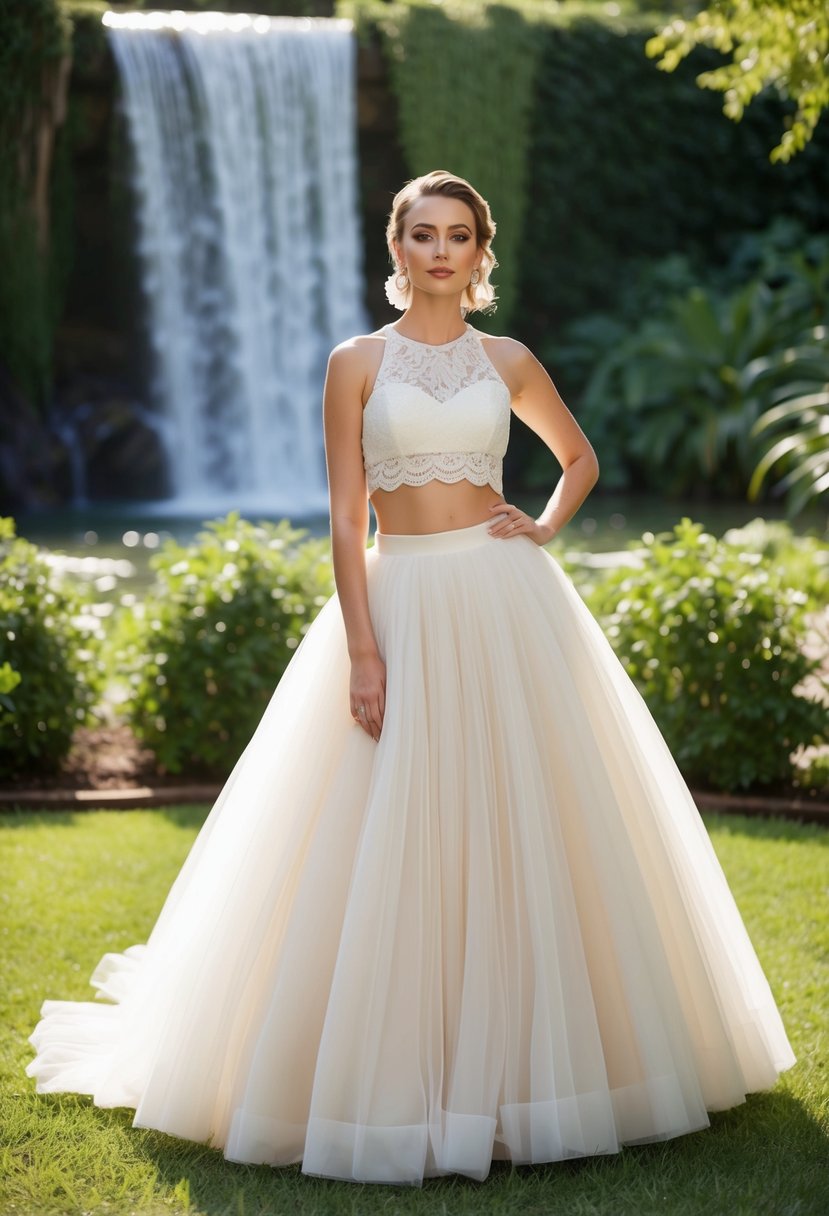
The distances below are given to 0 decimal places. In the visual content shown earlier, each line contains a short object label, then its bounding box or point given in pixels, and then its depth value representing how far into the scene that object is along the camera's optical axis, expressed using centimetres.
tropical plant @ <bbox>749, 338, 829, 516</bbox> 910
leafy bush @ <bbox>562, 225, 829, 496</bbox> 1554
